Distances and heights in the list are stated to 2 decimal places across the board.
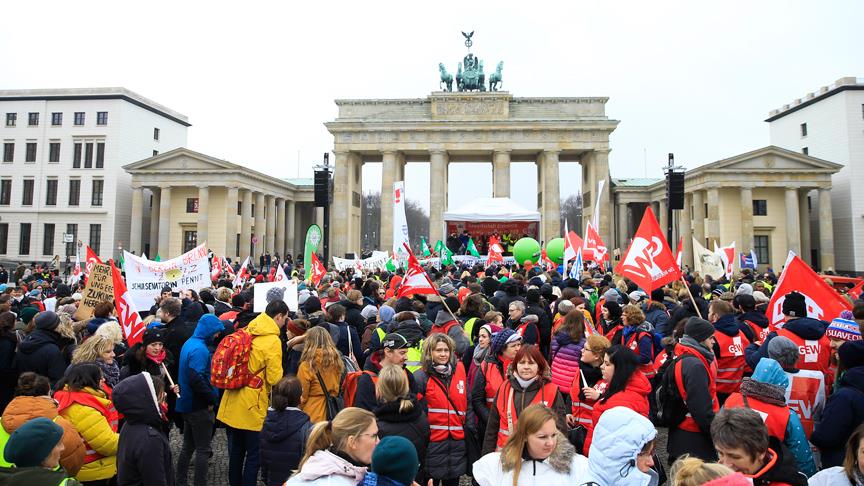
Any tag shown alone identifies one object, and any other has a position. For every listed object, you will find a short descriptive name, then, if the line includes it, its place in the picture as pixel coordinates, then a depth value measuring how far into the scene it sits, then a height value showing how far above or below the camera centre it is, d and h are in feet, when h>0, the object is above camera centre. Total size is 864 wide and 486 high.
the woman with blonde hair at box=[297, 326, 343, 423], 18.83 -3.16
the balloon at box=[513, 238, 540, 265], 89.61 +4.10
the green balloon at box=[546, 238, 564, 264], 94.99 +4.31
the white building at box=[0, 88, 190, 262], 177.78 +32.65
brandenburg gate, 171.83 +42.04
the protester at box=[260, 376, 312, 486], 15.90 -4.37
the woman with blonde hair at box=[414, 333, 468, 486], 16.90 -3.88
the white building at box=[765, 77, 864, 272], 157.69 +36.98
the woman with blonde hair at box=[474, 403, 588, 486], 11.10 -3.58
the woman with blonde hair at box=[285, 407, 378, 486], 10.29 -3.30
